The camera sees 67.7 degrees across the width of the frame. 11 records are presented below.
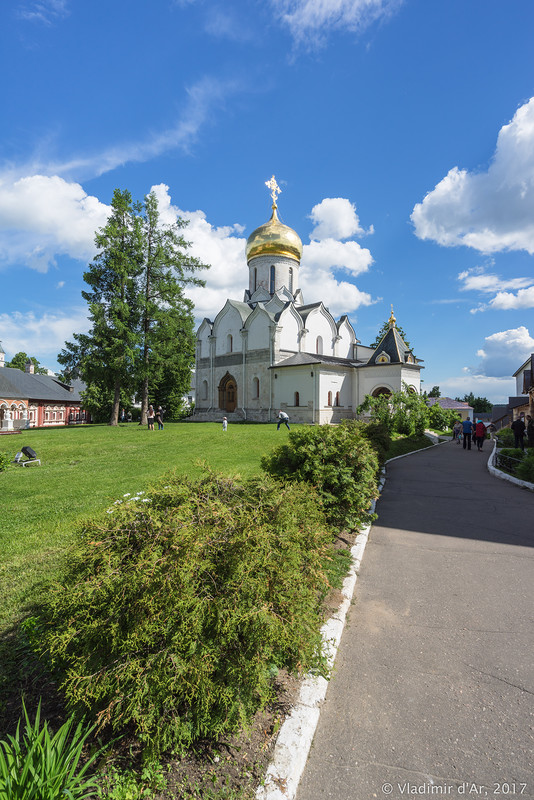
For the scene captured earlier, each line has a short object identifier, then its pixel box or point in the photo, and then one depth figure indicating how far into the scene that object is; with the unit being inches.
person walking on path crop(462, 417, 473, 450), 729.3
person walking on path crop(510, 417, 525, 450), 615.5
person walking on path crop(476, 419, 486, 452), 730.2
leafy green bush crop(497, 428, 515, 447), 734.7
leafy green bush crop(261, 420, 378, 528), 224.9
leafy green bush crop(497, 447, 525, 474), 464.9
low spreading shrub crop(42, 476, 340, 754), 80.0
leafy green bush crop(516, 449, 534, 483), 401.4
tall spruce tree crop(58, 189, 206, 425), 1004.6
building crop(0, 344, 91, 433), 1278.3
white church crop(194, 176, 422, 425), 1211.2
